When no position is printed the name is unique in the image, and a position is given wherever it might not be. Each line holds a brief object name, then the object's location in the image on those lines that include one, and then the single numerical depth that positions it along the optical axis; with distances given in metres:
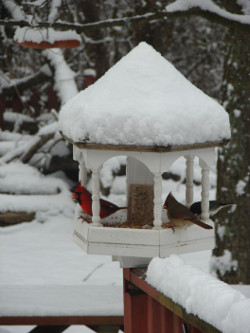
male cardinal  5.39
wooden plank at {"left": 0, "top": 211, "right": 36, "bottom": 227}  15.55
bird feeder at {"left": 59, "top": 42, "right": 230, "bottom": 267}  4.62
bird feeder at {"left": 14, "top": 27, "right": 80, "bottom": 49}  10.12
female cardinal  4.94
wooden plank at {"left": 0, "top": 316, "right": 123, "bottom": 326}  5.99
